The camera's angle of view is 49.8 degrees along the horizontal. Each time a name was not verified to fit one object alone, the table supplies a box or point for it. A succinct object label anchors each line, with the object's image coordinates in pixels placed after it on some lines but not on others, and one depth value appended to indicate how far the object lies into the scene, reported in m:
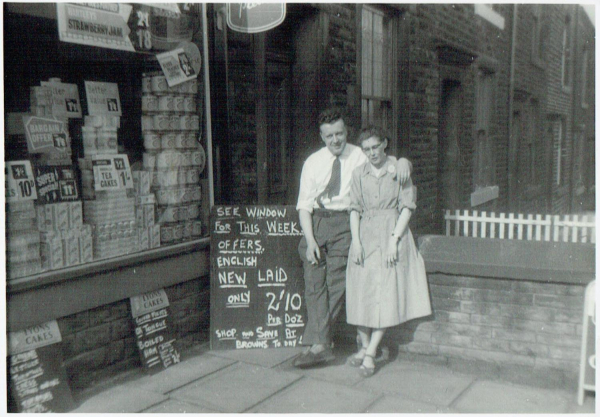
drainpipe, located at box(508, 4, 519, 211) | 11.73
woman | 4.42
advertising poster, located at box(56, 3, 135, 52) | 4.09
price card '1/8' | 3.90
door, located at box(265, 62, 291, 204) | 6.18
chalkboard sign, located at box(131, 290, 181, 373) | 4.59
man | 4.67
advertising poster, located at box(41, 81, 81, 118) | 4.21
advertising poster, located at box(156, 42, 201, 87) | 4.87
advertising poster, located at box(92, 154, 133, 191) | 4.52
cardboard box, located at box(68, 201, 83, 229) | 4.34
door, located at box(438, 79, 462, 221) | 9.77
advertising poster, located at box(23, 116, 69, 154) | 4.05
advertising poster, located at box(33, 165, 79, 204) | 4.13
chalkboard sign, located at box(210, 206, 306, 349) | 4.97
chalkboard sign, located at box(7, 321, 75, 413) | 3.76
